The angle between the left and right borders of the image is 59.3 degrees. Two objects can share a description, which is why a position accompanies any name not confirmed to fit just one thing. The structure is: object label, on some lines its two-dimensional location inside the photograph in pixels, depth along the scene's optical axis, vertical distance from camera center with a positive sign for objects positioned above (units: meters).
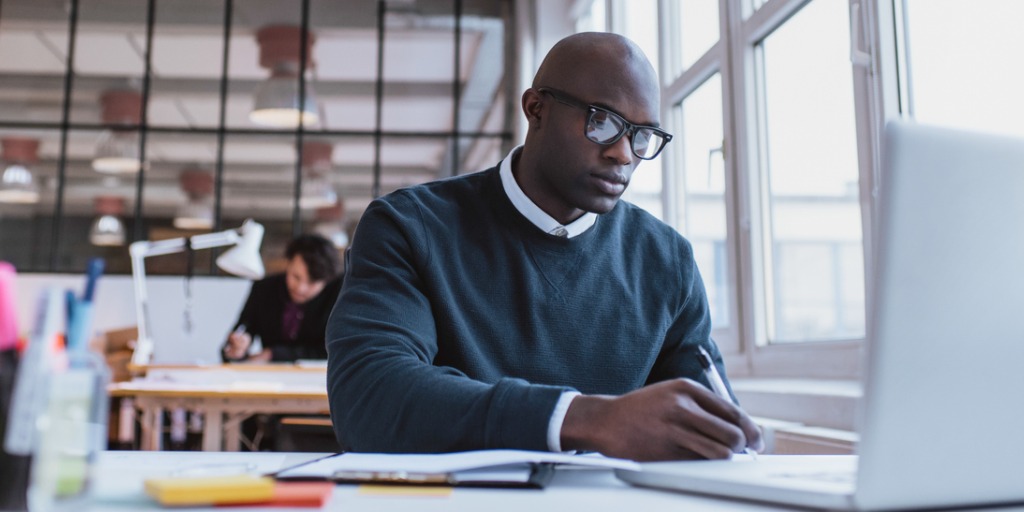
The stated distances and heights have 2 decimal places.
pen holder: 0.57 -0.07
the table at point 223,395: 3.43 -0.25
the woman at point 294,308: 4.21 +0.11
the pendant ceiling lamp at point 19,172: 6.96 +1.21
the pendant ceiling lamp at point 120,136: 7.08 +1.53
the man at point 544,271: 1.20 +0.09
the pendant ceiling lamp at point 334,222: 7.09 +0.85
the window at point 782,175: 2.45 +0.51
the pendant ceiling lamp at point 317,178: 7.12 +1.21
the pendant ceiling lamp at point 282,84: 7.02 +1.94
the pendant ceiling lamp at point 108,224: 6.94 +0.81
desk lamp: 4.46 +0.38
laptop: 0.60 +0.00
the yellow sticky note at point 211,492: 0.63 -0.11
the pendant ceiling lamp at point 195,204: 7.03 +0.98
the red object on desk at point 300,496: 0.64 -0.12
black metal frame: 6.99 +1.59
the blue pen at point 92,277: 0.60 +0.04
